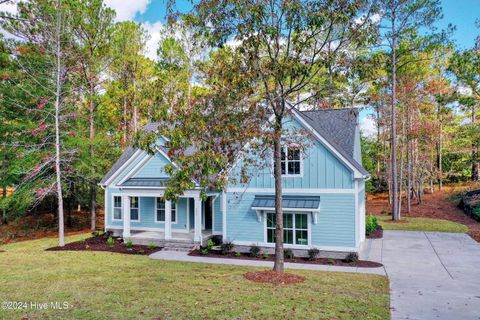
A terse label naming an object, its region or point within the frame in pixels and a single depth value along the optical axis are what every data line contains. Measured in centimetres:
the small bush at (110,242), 1665
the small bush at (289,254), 1409
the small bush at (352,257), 1316
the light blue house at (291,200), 1381
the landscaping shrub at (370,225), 1873
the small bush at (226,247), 1477
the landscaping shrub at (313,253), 1374
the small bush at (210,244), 1524
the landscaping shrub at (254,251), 1449
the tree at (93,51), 2086
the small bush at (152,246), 1587
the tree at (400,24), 2188
